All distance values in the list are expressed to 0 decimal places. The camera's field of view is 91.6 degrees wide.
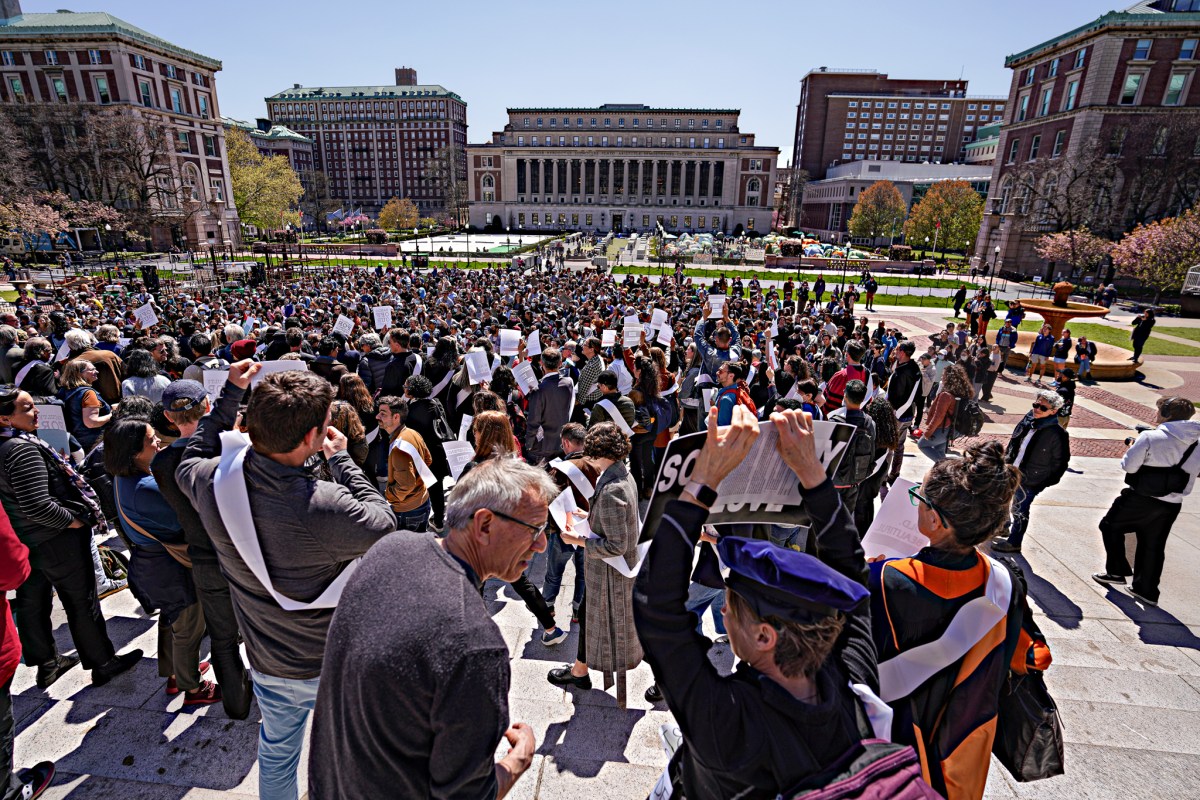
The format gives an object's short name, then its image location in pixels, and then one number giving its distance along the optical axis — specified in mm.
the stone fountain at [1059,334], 17281
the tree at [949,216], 69312
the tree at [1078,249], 39469
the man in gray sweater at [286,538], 2488
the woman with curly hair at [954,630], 2273
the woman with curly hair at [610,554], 3891
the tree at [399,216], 84875
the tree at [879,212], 83188
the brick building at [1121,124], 46062
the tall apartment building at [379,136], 133250
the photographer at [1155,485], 5484
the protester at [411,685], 1575
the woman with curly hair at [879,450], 6129
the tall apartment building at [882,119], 122625
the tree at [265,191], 69812
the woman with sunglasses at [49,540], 3758
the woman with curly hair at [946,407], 9430
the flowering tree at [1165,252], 31312
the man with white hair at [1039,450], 6230
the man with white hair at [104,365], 7934
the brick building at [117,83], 58781
